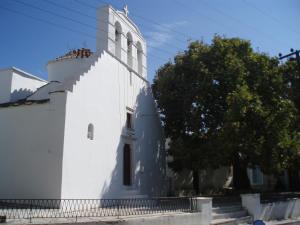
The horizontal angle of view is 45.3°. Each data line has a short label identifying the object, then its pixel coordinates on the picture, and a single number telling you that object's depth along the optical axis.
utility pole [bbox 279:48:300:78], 19.20
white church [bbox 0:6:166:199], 12.98
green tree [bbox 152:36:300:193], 17.22
